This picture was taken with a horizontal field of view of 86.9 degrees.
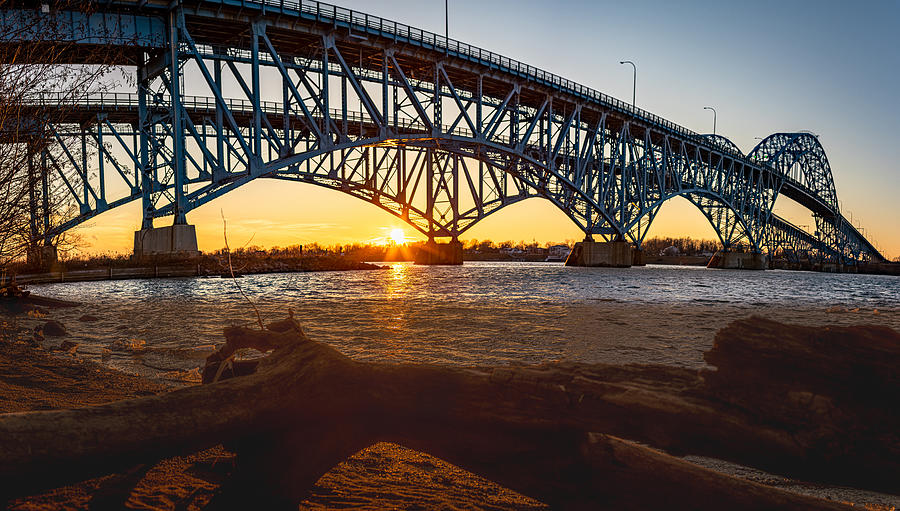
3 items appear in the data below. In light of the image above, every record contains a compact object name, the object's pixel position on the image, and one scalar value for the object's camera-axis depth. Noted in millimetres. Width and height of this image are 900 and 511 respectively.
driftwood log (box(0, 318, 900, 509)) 2375
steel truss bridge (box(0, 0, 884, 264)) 27156
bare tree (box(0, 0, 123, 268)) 6613
